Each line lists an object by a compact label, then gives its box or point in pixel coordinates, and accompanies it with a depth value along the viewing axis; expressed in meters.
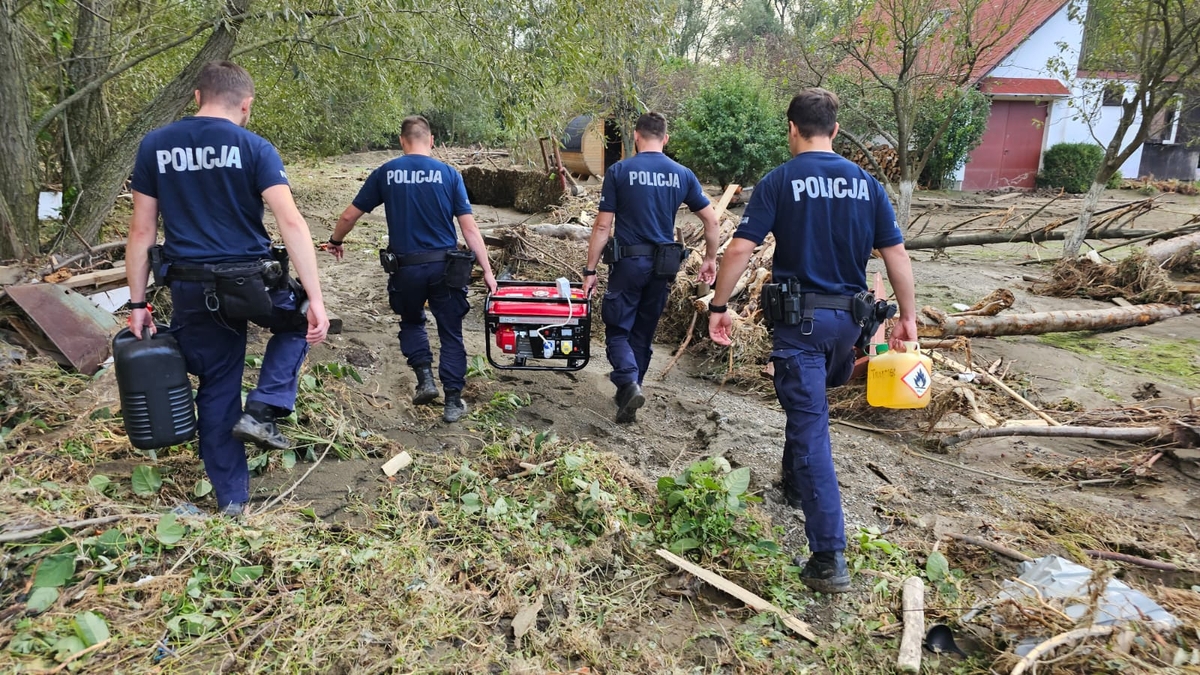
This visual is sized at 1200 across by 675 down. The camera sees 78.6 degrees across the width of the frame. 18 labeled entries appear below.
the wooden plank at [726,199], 9.88
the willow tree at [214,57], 5.86
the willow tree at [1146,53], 9.62
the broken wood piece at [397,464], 4.05
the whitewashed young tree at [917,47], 10.49
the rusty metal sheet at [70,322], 4.93
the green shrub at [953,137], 20.53
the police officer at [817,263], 3.30
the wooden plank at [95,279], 5.41
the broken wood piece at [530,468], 4.08
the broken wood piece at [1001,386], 5.49
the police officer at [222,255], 3.23
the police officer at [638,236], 5.11
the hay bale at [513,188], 16.27
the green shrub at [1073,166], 21.98
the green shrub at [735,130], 18.02
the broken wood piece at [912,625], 2.71
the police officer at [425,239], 4.86
